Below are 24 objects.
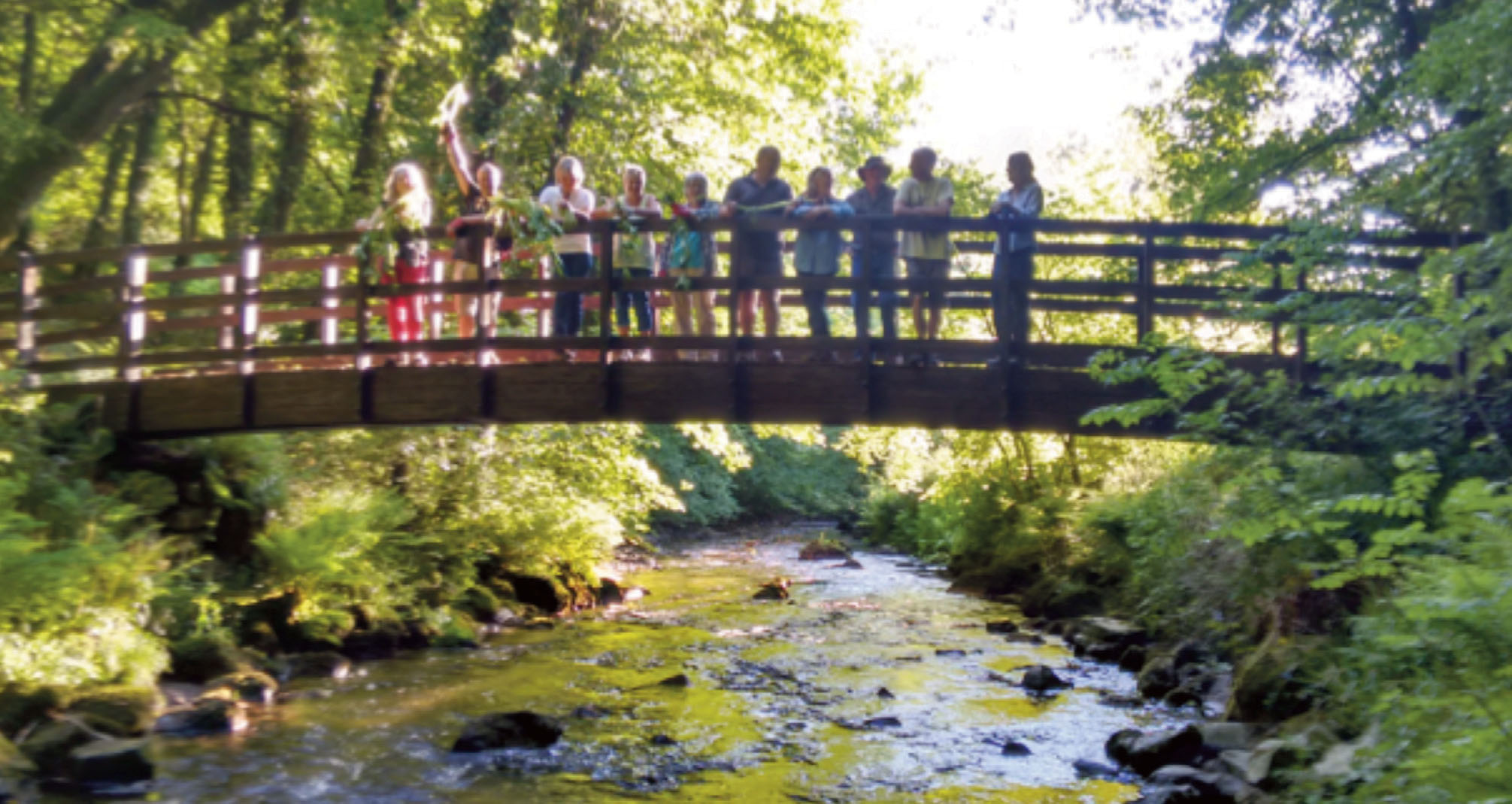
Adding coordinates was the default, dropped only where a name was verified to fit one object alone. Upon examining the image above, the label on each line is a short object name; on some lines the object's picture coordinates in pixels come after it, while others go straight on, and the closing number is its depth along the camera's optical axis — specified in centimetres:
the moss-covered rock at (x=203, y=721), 987
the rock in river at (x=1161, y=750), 895
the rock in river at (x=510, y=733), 961
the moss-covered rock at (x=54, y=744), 855
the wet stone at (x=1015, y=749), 948
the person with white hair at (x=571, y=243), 1136
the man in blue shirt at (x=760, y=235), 1082
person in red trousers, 1127
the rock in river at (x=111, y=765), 847
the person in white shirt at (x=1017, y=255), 1019
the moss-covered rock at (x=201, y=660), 1104
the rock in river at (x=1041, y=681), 1173
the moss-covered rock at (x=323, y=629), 1274
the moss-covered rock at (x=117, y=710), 925
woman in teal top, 1098
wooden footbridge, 1015
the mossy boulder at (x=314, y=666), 1198
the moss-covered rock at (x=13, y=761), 817
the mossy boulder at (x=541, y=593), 1669
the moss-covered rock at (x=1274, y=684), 935
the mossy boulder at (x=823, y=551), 2464
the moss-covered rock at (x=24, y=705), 896
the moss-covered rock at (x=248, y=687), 1075
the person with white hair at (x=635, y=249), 1109
